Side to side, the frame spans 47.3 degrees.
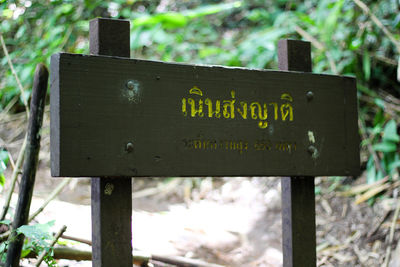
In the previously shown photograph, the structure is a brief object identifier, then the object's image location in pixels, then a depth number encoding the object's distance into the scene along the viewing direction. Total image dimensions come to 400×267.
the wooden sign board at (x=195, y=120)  1.44
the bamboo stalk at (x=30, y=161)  1.74
